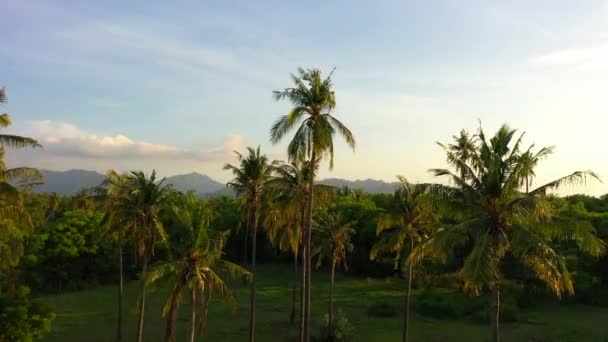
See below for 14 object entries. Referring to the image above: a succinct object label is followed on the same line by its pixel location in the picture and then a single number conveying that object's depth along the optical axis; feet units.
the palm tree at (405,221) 100.74
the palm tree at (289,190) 105.91
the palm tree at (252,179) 112.27
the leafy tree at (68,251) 203.93
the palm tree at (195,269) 83.76
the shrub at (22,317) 76.84
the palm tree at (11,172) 75.97
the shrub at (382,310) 155.12
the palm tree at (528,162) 63.36
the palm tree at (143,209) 104.42
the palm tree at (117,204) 105.09
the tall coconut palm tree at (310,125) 84.53
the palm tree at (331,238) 128.36
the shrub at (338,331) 123.03
